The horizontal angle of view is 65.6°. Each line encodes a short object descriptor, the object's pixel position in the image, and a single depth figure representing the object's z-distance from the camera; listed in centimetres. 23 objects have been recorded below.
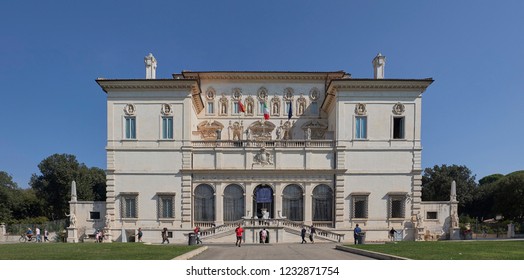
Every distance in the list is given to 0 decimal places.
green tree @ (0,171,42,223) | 6231
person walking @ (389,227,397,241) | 3488
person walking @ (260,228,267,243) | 3155
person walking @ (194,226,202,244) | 2983
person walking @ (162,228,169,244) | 3346
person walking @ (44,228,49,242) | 3844
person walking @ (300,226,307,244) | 3125
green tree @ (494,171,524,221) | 5450
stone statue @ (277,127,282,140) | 4166
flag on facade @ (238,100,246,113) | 4066
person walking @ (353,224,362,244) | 2775
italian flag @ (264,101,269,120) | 4064
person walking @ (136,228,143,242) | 3478
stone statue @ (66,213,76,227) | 3622
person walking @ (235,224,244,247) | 2787
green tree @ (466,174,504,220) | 6712
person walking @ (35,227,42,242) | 3797
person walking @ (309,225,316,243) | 3230
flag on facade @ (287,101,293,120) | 4059
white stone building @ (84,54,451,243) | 3616
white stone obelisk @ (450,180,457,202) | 3700
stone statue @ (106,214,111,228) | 3562
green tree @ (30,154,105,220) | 6744
